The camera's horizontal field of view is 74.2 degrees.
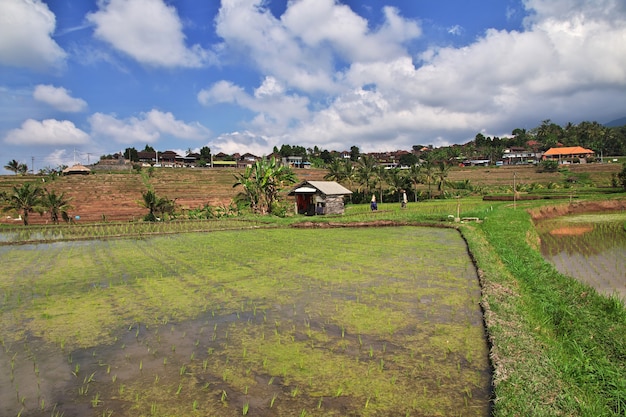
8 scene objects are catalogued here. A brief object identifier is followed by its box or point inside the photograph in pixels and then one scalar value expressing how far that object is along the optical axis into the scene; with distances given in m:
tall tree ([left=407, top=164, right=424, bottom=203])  39.28
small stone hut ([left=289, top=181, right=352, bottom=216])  25.80
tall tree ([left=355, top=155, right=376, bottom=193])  39.16
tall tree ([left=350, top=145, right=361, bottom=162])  102.65
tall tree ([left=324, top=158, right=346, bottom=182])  41.59
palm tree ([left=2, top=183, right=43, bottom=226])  23.36
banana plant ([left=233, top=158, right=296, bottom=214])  27.03
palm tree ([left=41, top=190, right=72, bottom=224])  25.26
